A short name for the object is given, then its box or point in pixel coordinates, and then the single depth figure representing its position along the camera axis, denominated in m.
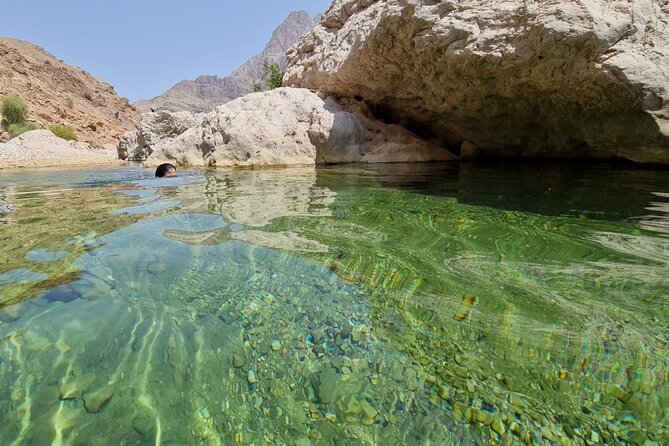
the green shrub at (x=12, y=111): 27.69
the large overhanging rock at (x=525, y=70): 4.21
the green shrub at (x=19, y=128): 24.95
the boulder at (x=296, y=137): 8.66
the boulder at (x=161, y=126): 13.07
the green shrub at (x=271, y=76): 16.25
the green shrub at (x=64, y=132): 27.62
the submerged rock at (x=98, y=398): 1.03
